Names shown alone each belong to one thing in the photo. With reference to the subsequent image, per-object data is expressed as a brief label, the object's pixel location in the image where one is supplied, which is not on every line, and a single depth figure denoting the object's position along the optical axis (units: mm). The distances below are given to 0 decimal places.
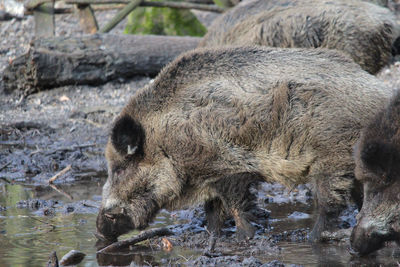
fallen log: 24328
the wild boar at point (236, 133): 12398
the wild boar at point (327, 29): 17781
